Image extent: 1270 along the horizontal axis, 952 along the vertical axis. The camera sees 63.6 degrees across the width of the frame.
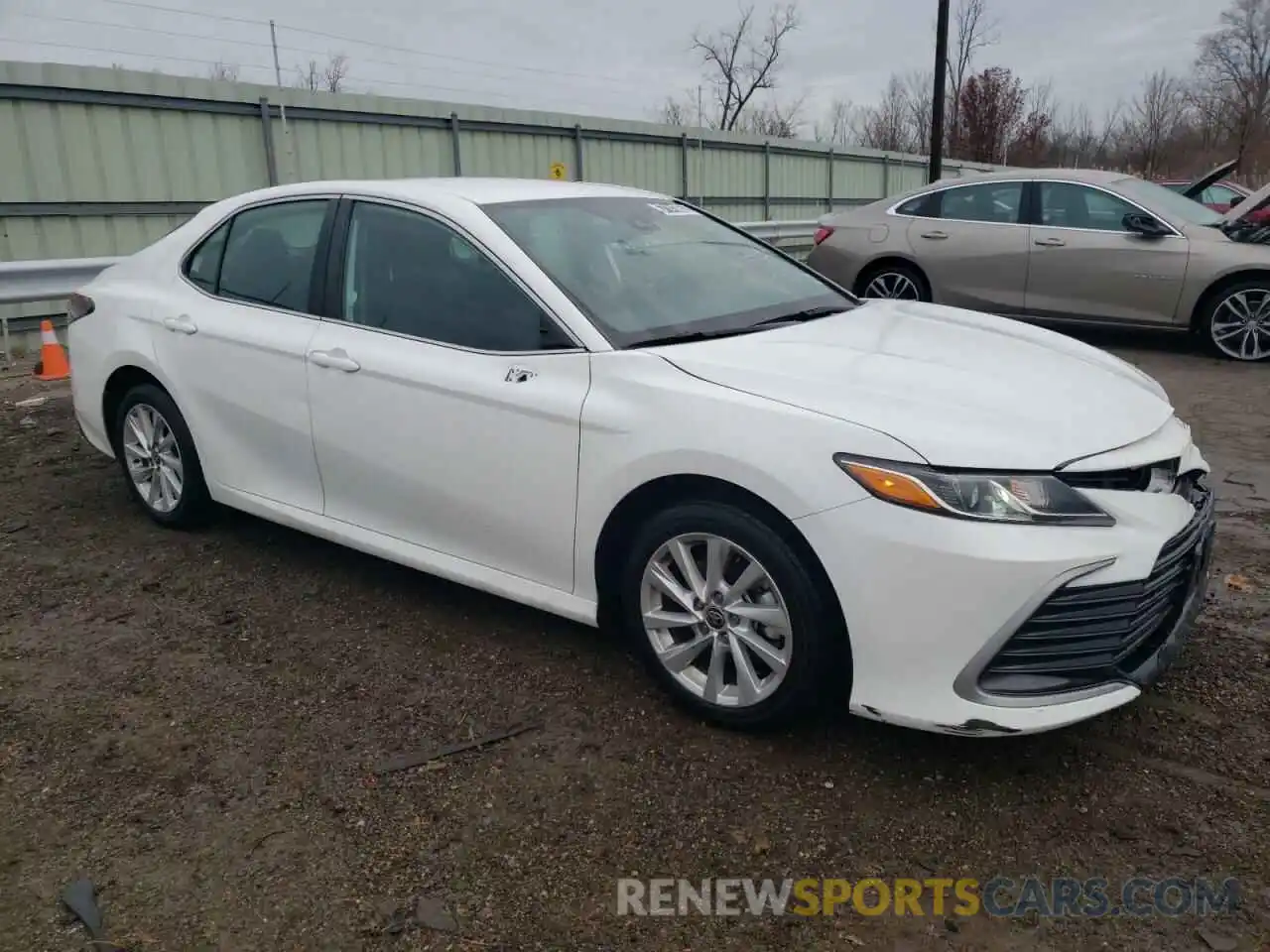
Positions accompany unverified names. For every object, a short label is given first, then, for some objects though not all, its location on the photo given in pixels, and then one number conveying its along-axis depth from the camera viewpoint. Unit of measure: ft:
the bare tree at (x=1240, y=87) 175.52
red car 56.25
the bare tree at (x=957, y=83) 129.70
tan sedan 27.22
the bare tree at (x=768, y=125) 151.02
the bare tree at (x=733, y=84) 161.07
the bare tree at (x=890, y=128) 156.47
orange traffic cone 26.96
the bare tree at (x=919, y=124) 153.89
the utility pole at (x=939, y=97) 69.21
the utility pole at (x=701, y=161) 61.16
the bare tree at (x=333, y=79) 129.29
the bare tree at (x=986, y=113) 127.85
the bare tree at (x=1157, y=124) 181.27
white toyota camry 8.45
